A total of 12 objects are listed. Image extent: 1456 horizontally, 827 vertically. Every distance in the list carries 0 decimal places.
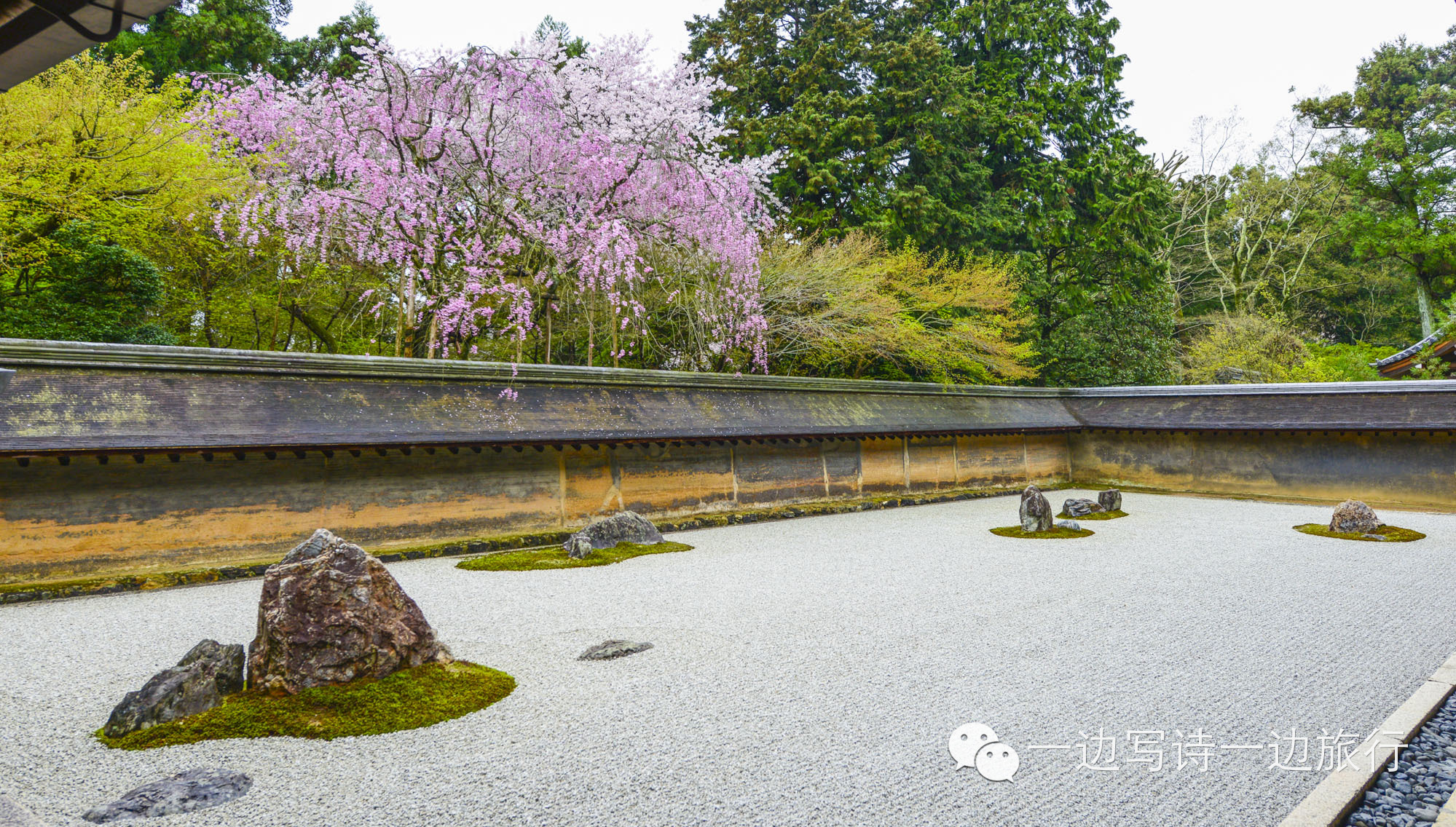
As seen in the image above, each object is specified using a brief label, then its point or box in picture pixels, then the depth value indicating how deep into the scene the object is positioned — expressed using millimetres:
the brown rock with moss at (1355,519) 8172
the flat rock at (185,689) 2879
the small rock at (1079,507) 9789
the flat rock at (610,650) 3916
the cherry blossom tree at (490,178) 9328
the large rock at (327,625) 3139
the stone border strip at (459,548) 5457
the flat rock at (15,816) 2131
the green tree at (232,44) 15867
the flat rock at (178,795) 2246
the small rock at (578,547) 6961
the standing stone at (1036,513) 8414
